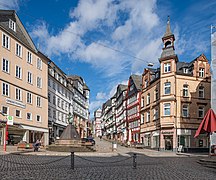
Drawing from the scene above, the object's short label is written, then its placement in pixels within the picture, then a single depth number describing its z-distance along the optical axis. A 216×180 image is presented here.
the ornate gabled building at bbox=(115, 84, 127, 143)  44.21
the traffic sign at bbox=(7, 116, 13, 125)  16.86
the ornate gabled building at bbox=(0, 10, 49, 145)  21.45
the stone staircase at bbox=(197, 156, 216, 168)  11.60
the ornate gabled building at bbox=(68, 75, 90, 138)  44.89
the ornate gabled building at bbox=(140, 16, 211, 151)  26.05
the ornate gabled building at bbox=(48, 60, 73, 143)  31.46
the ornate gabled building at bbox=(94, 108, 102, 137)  101.94
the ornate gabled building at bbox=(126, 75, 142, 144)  35.78
